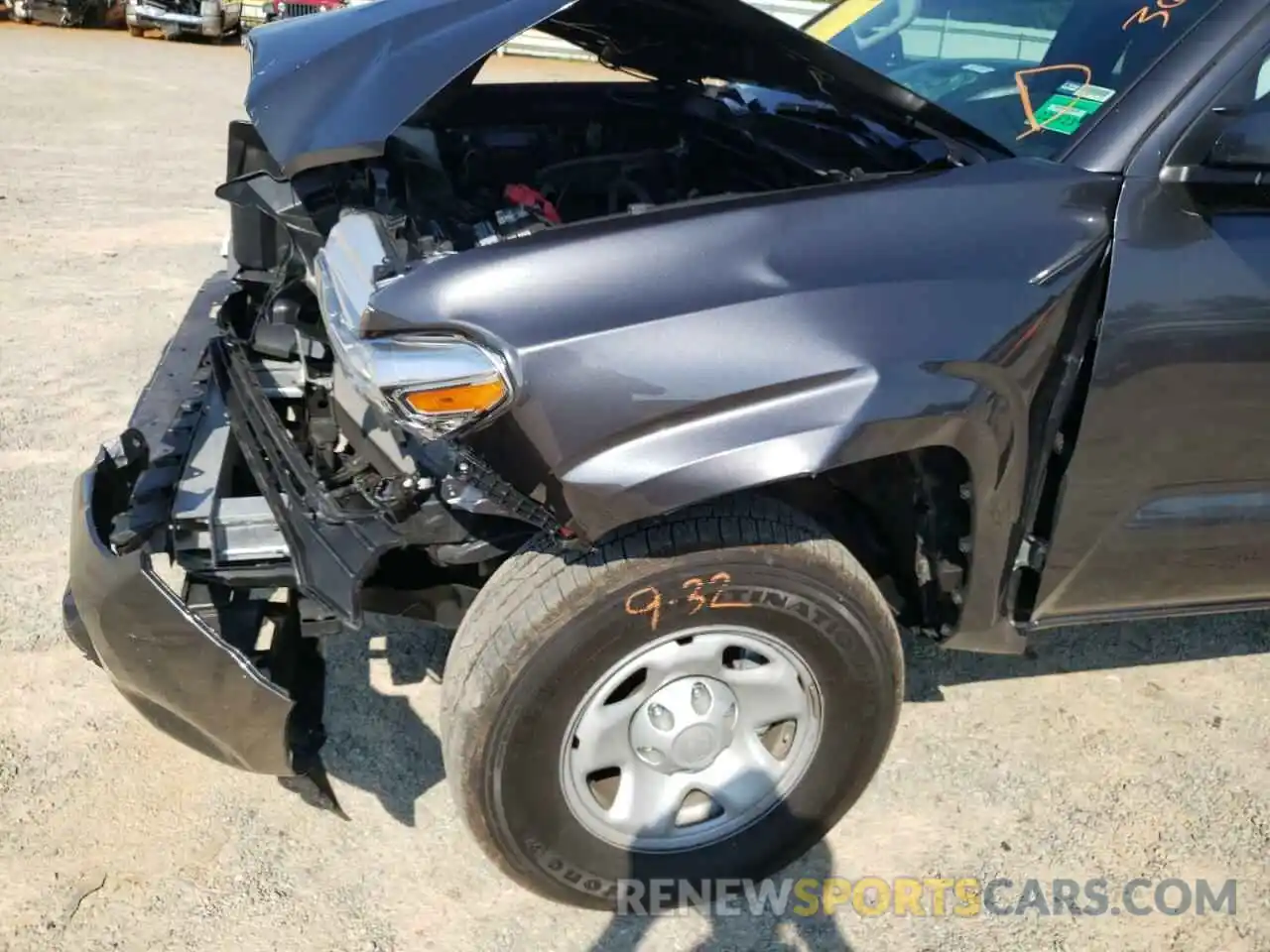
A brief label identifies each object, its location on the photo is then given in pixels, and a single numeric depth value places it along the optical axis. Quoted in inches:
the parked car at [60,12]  682.2
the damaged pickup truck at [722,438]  72.7
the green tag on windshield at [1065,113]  87.8
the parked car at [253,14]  675.7
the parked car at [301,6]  548.4
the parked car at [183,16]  675.4
